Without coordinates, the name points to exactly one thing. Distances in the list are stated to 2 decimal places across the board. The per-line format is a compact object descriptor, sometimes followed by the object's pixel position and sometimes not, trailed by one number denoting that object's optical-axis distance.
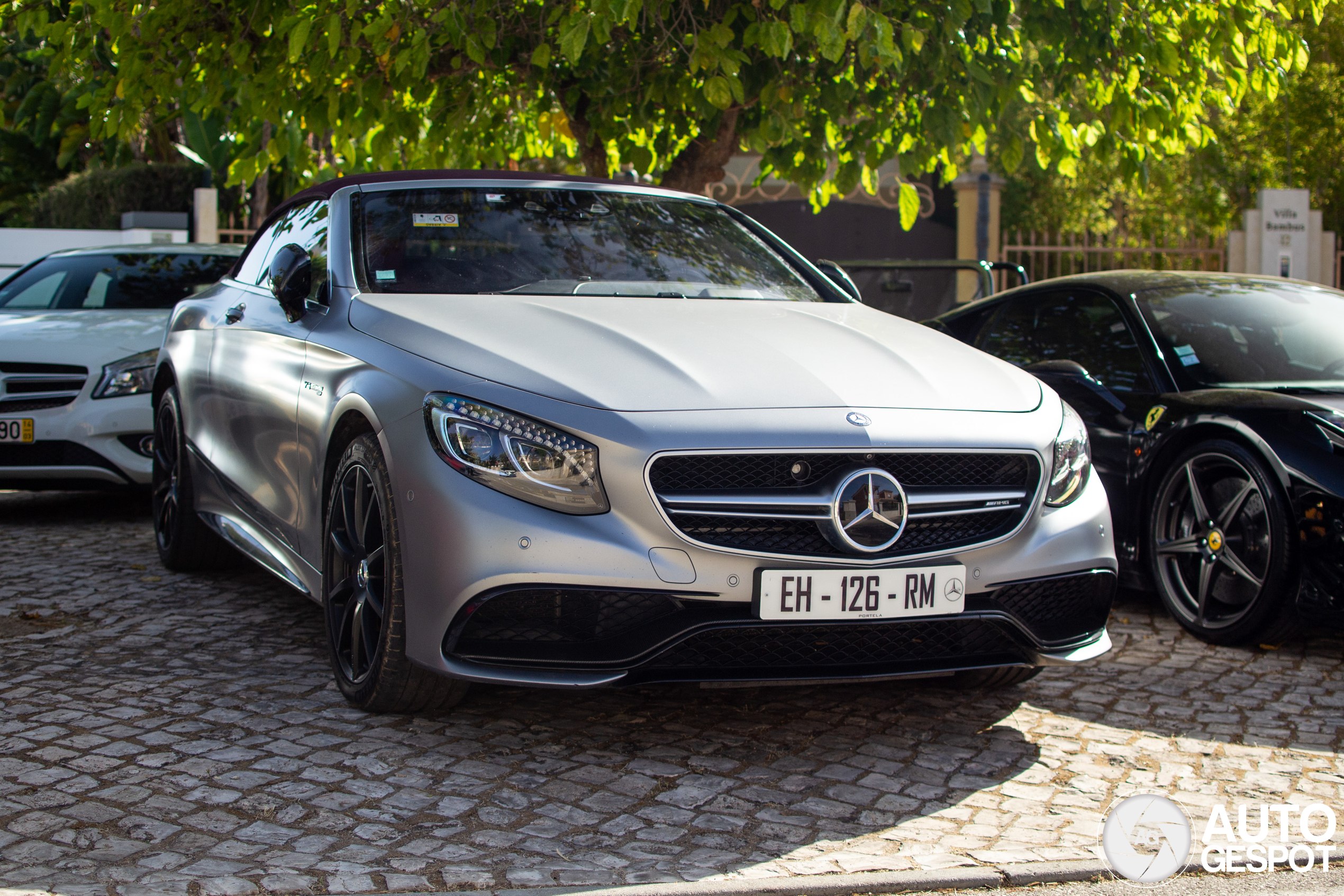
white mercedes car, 7.20
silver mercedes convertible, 3.36
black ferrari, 4.80
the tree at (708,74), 7.42
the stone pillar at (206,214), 16.31
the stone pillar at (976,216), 19.39
